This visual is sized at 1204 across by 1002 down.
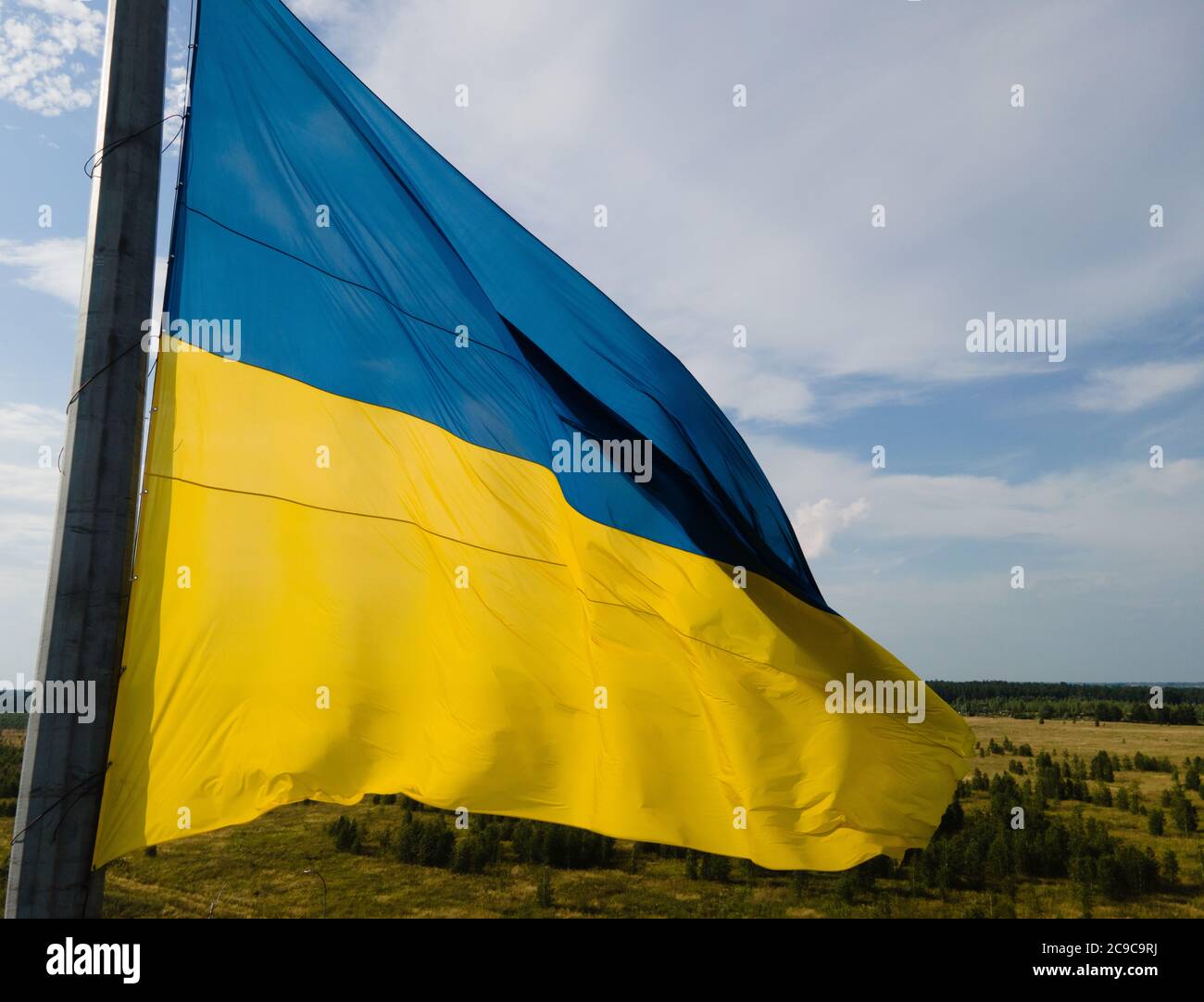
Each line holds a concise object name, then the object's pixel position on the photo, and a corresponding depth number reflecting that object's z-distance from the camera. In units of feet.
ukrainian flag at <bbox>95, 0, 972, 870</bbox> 16.62
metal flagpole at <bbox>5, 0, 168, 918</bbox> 13.55
